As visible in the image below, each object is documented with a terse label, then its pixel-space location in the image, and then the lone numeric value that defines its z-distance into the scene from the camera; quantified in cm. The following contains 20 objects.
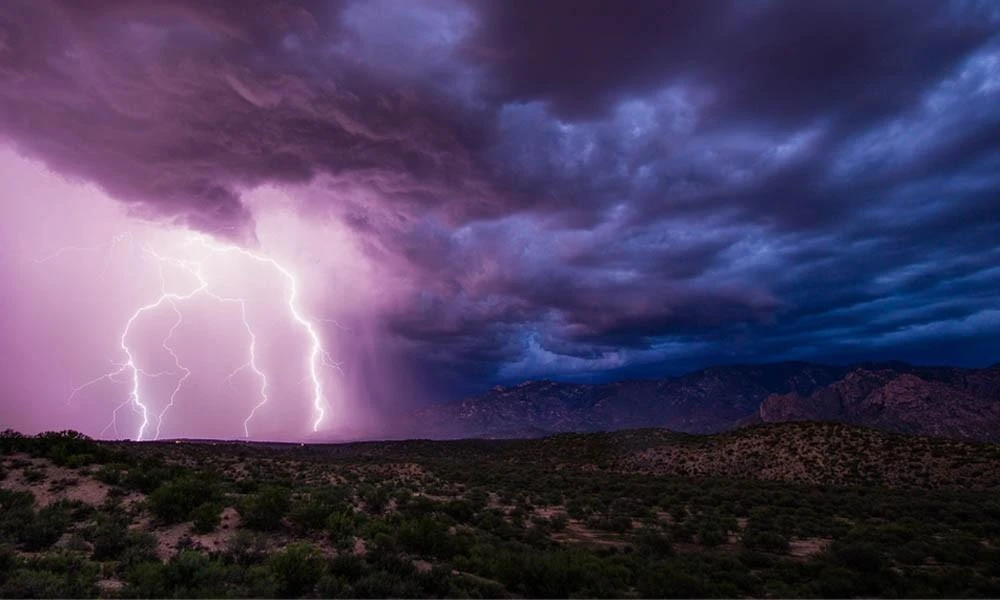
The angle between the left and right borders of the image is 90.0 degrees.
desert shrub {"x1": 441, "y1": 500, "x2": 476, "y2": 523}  2192
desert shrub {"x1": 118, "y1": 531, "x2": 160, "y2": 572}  1191
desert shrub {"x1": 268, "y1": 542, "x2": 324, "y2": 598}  1077
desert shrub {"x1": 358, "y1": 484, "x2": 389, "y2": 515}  2253
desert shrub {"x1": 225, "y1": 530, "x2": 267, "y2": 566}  1264
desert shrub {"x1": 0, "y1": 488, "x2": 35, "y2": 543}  1380
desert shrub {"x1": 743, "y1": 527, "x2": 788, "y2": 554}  1819
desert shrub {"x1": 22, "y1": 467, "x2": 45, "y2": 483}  1979
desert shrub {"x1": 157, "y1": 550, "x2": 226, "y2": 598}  979
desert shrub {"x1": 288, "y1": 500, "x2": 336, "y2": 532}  1593
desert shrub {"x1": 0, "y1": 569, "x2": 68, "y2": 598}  945
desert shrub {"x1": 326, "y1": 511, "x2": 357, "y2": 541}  1550
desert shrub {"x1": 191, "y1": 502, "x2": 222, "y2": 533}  1505
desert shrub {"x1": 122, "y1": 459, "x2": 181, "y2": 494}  1979
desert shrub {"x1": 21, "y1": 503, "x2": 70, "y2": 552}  1342
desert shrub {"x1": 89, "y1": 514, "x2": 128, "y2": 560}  1255
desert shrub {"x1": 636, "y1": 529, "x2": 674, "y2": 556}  1688
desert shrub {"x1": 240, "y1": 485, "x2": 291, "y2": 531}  1585
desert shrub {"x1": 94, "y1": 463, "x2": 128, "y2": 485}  2012
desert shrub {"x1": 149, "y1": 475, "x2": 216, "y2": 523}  1596
